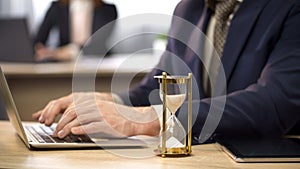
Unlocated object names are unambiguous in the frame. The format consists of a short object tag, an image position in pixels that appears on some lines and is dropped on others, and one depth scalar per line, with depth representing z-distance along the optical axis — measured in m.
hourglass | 1.43
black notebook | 1.39
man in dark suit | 1.61
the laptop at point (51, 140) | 1.51
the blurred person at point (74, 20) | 6.64
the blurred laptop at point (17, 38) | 4.71
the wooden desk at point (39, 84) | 4.25
